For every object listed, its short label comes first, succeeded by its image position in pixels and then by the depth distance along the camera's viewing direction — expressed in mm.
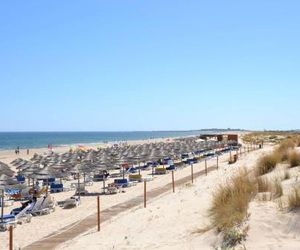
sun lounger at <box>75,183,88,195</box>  12586
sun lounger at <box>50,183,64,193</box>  13513
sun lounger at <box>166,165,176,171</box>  18115
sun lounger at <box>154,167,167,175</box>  17254
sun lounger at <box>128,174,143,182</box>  15072
